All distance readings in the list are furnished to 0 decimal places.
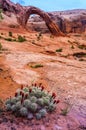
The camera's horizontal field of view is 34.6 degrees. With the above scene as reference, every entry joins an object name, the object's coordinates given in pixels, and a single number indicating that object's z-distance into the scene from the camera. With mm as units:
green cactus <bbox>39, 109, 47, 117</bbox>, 3140
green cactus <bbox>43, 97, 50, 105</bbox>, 3250
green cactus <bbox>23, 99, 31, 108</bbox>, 3114
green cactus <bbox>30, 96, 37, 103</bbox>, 3183
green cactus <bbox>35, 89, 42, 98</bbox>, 3296
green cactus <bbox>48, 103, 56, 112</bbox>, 3269
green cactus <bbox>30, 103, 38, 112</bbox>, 3111
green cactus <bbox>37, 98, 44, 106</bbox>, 3202
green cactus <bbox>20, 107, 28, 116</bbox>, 3069
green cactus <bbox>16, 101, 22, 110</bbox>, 3105
